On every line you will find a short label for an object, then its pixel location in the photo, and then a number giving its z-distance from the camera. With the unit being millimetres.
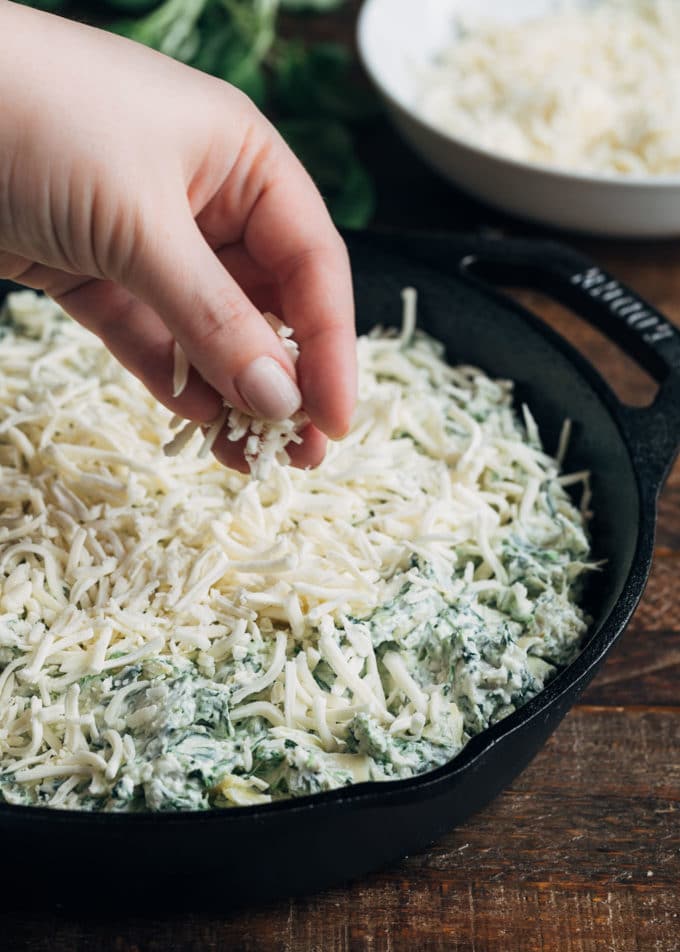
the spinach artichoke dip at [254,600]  1167
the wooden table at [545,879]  1227
